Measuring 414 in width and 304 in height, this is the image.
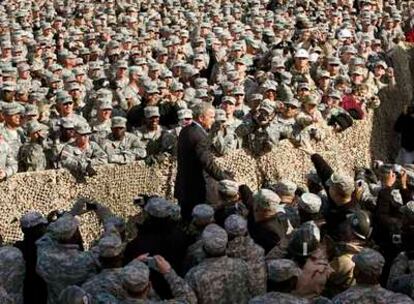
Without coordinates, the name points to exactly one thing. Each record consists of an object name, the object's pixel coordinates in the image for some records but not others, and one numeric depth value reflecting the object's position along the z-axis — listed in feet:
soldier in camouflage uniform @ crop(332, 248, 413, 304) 24.52
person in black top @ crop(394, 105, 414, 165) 53.26
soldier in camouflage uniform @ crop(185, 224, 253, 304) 27.09
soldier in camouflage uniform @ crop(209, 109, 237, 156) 42.06
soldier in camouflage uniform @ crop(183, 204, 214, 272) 29.09
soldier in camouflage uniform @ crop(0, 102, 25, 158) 41.06
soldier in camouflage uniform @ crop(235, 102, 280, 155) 43.50
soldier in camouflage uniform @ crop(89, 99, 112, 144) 43.96
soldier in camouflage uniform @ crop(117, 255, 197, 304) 24.61
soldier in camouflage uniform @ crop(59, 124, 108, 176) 39.17
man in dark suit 37.47
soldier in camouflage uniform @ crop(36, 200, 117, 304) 27.73
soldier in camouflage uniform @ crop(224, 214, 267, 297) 27.89
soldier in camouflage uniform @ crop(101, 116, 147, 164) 40.83
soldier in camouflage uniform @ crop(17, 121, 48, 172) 39.86
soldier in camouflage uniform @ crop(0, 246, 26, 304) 28.63
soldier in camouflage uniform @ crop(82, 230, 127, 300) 26.04
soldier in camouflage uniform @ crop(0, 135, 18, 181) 37.32
